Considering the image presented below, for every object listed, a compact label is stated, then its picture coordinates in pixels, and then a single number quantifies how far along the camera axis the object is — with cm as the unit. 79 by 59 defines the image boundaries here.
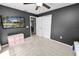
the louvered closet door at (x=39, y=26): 345
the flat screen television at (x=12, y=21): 220
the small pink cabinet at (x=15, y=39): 214
